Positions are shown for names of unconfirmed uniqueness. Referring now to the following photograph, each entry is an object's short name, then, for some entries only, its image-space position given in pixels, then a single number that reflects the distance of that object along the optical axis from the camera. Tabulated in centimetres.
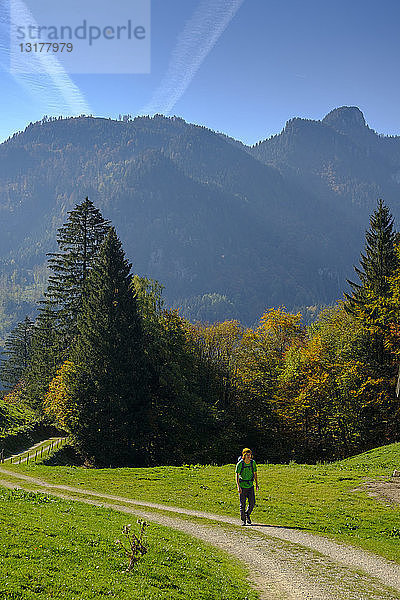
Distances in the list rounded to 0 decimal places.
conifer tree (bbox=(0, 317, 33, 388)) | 11300
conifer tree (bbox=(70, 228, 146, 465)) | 4500
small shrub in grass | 1365
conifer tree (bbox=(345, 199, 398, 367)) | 4988
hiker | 2142
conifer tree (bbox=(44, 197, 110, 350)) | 6045
